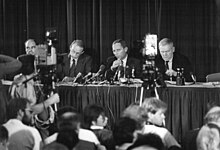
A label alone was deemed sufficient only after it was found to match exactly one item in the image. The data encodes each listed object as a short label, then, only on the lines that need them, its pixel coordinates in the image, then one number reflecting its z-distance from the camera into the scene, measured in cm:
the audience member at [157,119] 696
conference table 909
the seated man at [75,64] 1067
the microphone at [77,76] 982
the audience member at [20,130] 685
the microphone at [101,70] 955
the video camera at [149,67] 884
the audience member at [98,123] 699
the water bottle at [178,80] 935
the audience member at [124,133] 633
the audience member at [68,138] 654
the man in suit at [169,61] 1012
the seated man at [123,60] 1010
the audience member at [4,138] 691
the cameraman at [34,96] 828
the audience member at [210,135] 682
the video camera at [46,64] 865
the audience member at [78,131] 660
